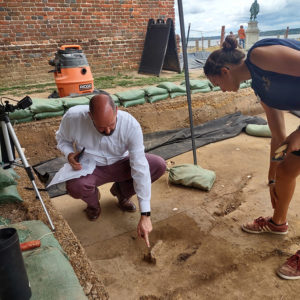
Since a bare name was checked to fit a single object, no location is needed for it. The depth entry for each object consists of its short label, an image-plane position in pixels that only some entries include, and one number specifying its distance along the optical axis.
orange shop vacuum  4.20
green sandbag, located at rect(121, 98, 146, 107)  4.11
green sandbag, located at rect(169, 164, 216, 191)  2.84
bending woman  1.43
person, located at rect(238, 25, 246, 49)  13.08
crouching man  1.86
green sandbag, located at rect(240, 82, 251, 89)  5.26
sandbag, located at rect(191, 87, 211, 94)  4.84
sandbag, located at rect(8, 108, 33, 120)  3.44
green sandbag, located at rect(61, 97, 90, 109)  3.72
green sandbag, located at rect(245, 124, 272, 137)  4.16
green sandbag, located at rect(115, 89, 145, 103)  4.11
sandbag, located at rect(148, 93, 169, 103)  4.38
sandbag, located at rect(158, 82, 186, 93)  4.54
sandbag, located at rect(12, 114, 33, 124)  3.50
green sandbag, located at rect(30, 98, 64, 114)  3.57
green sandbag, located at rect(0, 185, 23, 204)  2.02
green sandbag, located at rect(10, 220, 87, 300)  1.16
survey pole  2.65
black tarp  3.46
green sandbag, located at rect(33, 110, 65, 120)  3.64
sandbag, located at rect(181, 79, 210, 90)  4.82
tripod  1.99
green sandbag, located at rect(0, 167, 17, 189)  1.98
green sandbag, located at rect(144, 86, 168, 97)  4.35
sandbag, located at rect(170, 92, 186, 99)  4.58
